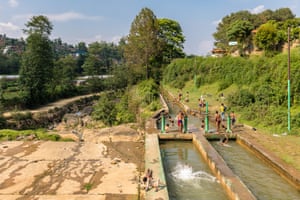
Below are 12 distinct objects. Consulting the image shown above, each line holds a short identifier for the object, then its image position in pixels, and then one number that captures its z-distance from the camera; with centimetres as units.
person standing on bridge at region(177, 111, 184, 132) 1529
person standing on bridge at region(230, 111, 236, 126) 1647
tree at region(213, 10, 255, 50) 5435
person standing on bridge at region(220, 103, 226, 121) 1811
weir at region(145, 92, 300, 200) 846
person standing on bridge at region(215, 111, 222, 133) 1570
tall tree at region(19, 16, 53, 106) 3612
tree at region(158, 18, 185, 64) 5247
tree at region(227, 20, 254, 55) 3400
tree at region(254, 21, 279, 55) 2776
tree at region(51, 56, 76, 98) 4566
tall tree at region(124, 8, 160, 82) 3925
